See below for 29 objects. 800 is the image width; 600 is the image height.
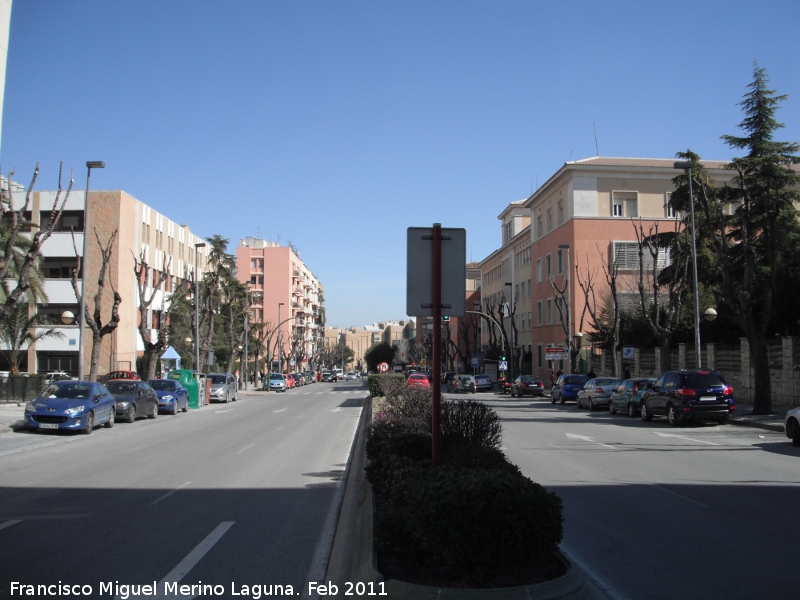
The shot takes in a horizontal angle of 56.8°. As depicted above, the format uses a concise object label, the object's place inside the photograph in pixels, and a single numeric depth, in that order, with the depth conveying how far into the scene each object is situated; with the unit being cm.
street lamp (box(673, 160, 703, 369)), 2874
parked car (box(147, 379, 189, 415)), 3158
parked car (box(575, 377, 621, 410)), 3338
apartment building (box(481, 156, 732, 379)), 5625
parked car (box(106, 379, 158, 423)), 2614
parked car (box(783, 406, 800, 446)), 1720
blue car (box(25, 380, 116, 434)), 2072
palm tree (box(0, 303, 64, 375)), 3950
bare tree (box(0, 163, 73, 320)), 2094
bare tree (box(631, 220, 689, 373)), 3428
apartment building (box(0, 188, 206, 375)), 5041
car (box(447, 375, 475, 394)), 5700
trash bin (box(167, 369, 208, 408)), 3812
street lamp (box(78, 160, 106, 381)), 2670
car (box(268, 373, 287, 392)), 6556
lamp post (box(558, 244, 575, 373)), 4769
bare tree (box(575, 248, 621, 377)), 4109
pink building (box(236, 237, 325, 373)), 11312
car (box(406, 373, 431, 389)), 4311
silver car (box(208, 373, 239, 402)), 4519
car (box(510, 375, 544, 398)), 4909
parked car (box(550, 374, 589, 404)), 3938
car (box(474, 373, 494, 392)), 6012
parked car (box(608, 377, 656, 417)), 2794
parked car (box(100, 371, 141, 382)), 4344
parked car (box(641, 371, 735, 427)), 2277
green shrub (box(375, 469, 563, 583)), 536
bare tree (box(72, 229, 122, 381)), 3056
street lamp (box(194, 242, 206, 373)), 4178
